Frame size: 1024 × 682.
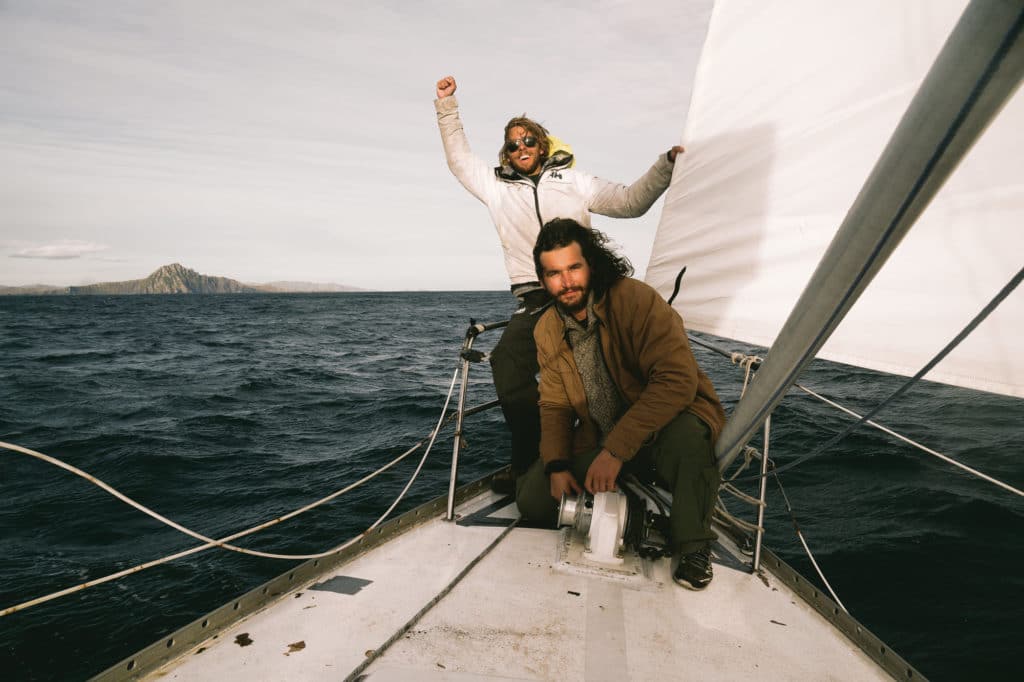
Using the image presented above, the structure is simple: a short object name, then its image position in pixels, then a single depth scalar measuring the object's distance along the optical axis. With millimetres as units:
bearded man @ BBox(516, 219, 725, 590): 2061
